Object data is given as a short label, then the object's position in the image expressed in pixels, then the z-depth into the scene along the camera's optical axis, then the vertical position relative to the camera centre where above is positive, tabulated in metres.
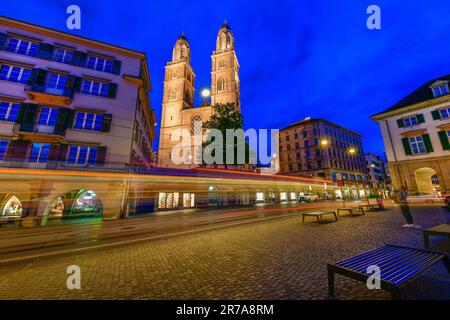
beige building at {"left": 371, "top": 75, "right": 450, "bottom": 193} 18.73 +6.38
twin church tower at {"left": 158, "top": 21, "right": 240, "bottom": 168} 49.75 +33.86
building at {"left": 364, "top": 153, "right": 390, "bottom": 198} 60.72 +8.03
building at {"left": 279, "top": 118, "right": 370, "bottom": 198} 45.78 +11.03
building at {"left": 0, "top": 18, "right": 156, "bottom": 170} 14.63 +9.02
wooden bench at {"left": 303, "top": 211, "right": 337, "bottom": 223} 9.57 -1.03
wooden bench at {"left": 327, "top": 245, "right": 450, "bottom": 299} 2.33 -1.09
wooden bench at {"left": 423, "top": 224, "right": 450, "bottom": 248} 4.30 -0.94
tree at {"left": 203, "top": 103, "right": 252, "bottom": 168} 28.09 +12.16
